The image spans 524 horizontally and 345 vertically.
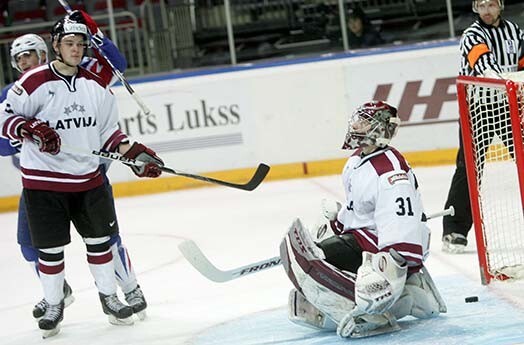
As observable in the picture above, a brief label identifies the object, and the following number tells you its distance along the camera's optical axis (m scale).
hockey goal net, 7.76
